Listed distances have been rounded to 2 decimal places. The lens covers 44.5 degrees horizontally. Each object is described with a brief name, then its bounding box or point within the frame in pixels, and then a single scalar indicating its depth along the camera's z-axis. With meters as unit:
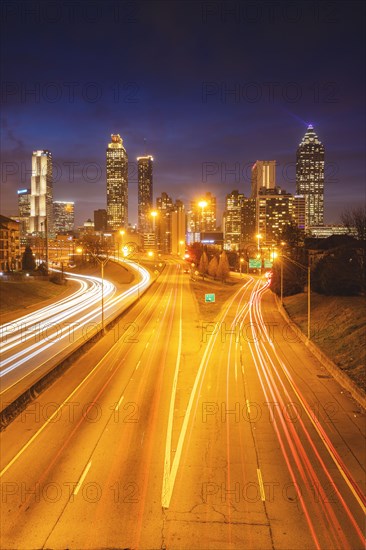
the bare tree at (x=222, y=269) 86.94
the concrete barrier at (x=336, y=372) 20.77
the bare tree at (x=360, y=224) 42.86
